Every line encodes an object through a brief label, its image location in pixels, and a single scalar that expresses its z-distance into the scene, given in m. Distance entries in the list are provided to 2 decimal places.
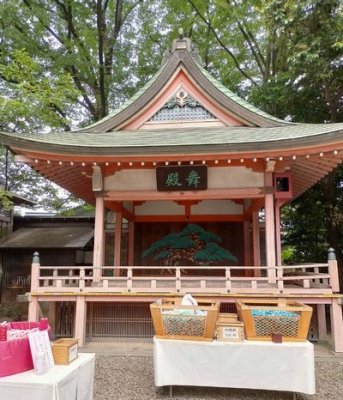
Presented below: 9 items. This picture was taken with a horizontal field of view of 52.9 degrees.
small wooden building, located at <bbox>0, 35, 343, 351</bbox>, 7.45
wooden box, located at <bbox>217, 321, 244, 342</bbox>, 4.47
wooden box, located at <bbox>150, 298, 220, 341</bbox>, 4.50
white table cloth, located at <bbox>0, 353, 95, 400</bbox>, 2.89
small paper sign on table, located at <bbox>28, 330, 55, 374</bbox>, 3.09
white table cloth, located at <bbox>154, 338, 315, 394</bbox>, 4.25
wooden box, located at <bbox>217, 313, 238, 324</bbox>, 4.91
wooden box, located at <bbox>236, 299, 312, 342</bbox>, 4.42
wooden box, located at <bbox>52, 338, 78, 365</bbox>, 3.37
